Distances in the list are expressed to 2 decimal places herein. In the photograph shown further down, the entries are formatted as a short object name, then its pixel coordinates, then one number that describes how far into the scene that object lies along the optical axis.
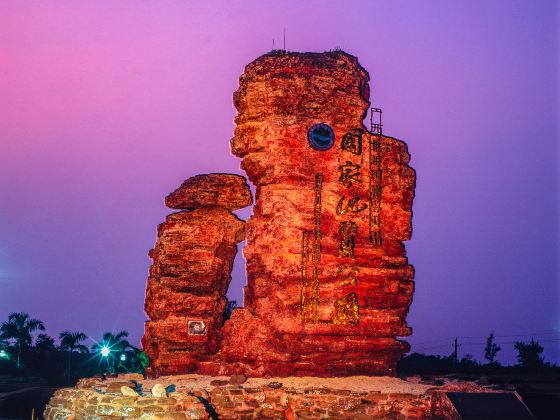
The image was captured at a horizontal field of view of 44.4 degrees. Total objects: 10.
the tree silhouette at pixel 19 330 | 43.94
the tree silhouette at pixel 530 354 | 39.59
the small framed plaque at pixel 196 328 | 21.62
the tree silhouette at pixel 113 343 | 45.22
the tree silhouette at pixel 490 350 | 46.00
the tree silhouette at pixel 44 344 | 46.96
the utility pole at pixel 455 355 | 38.74
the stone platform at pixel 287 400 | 16.42
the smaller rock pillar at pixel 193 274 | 21.45
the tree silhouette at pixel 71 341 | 45.76
